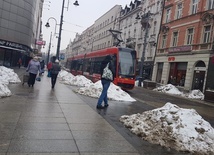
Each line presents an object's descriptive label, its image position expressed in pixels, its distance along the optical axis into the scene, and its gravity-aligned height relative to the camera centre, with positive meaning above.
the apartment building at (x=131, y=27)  46.41 +8.33
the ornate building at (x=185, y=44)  27.64 +3.48
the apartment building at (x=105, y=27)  64.00 +10.66
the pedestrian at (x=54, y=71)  14.98 -0.53
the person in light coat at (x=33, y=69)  14.28 -0.51
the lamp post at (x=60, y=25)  25.97 +3.63
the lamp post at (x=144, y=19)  41.88 +8.09
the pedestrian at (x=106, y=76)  9.14 -0.31
